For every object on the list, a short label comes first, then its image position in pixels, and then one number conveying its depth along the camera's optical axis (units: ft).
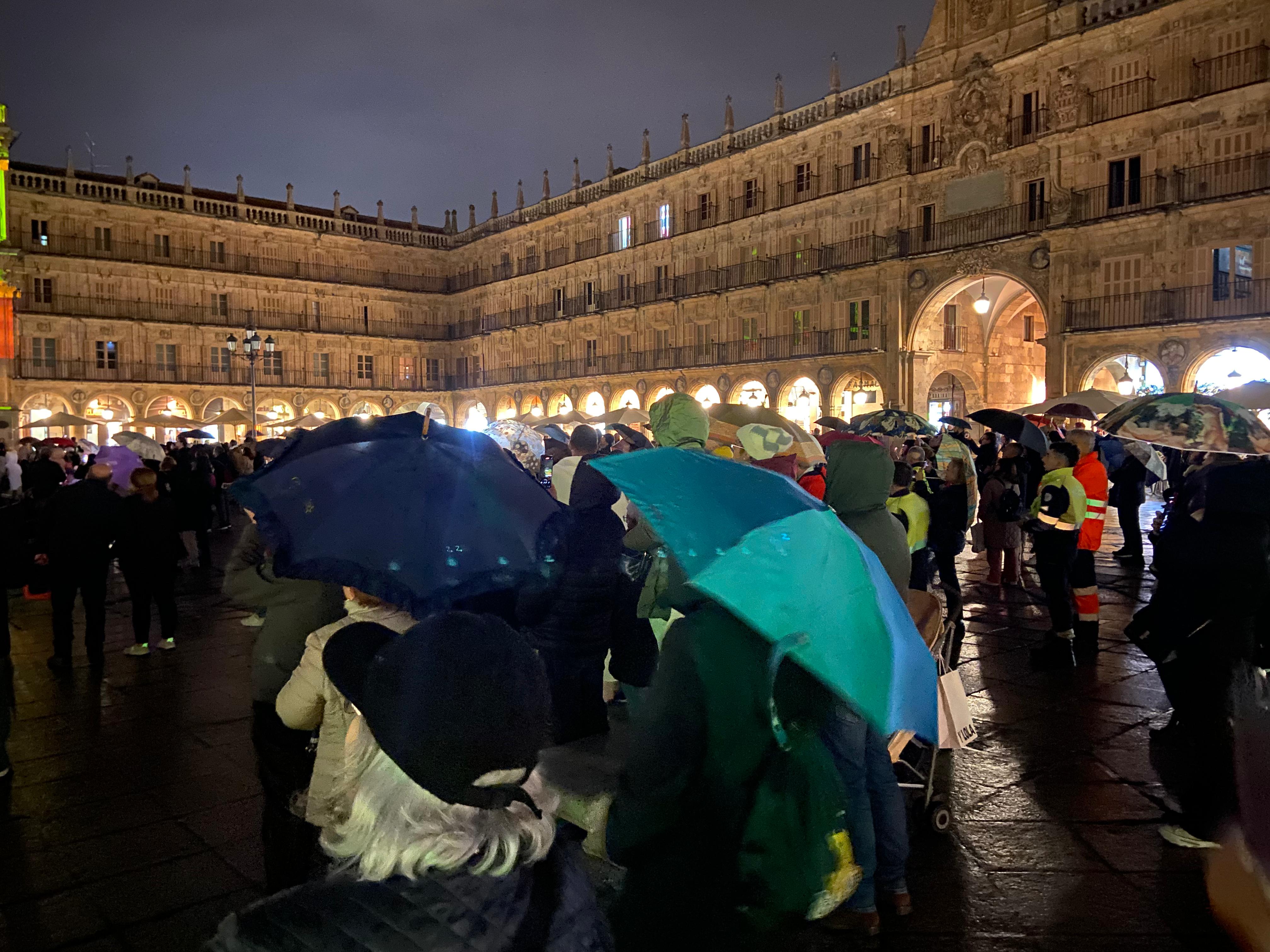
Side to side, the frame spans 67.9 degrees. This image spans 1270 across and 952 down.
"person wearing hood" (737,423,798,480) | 23.06
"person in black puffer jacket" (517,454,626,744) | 11.78
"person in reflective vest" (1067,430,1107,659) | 22.58
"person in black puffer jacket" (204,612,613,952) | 4.20
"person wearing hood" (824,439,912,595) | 12.05
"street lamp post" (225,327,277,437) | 74.64
